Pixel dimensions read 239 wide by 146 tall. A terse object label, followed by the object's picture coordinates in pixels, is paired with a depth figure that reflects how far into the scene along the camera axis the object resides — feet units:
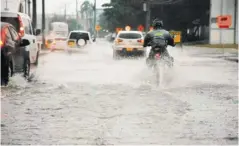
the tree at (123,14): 269.23
